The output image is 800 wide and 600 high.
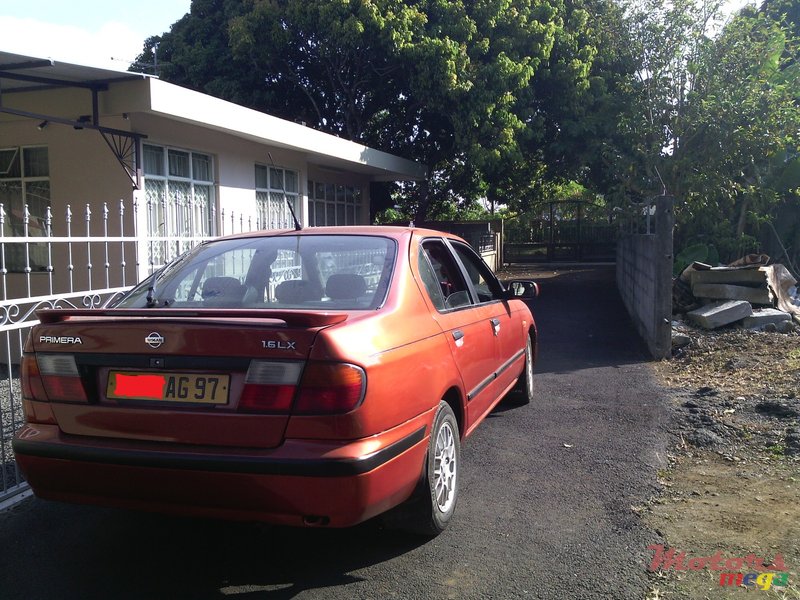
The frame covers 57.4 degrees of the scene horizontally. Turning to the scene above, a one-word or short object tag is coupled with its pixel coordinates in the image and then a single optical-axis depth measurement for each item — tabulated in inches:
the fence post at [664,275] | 355.6
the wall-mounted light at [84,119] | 363.3
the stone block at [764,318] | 391.9
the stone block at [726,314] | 396.5
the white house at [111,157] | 345.7
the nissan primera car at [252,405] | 122.3
